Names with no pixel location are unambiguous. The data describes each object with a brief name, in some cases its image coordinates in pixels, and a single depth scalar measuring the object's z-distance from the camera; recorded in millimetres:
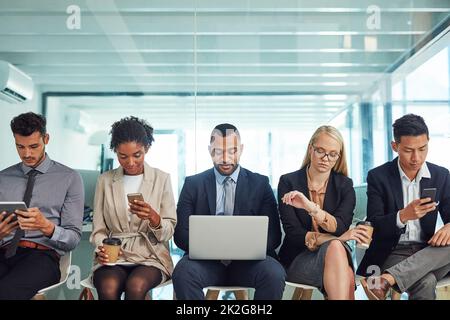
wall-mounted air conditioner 3843
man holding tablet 2727
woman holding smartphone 2762
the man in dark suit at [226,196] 2883
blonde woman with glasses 2645
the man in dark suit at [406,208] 2812
